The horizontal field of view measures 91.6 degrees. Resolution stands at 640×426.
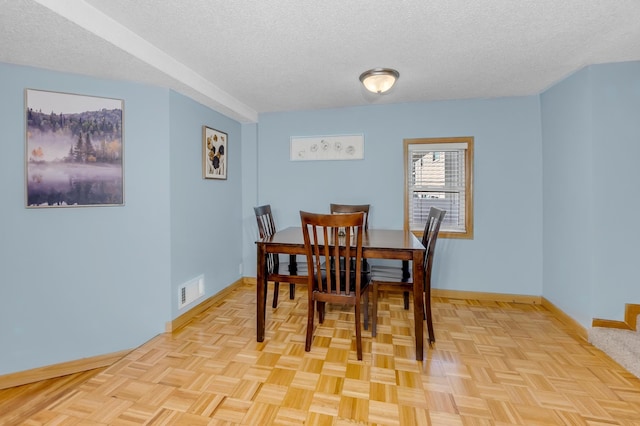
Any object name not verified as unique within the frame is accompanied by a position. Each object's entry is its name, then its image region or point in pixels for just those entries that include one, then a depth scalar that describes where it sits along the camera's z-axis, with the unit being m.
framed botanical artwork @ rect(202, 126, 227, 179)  3.16
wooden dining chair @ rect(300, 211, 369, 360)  2.06
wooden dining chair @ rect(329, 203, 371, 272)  3.33
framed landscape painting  2.19
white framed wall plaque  3.63
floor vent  2.79
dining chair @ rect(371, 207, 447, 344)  2.33
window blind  3.44
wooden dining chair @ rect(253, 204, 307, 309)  2.54
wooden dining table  2.14
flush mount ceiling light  2.48
